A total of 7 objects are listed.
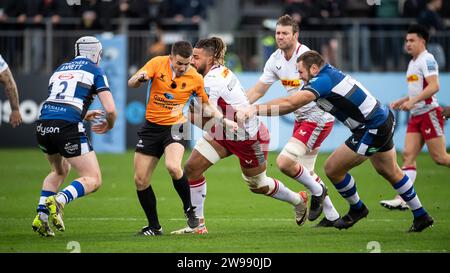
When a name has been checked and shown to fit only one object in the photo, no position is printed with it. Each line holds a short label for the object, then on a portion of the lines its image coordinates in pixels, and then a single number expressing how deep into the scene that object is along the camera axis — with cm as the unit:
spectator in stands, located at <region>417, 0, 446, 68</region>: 2322
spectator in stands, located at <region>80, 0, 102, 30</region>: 2404
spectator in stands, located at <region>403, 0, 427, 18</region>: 2425
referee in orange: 1119
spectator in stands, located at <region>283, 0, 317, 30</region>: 2391
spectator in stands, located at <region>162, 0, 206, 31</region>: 2464
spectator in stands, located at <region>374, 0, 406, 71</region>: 2410
